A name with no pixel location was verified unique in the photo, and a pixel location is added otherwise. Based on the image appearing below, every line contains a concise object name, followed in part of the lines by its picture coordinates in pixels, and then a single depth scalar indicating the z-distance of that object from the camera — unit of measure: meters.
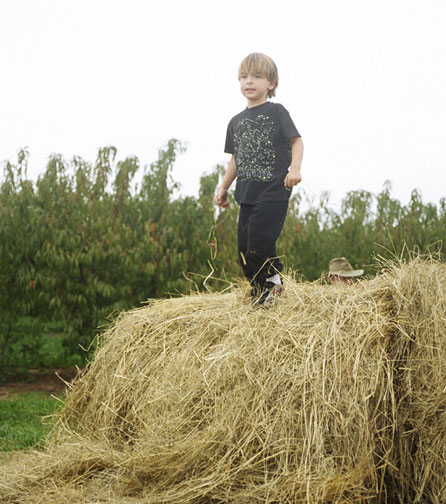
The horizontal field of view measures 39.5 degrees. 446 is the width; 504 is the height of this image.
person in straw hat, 6.30
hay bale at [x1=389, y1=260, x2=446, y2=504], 3.22
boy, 4.29
